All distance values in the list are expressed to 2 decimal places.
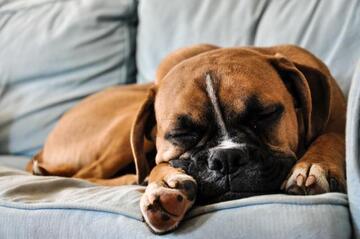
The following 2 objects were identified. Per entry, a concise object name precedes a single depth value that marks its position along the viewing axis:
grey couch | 1.17
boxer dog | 1.31
